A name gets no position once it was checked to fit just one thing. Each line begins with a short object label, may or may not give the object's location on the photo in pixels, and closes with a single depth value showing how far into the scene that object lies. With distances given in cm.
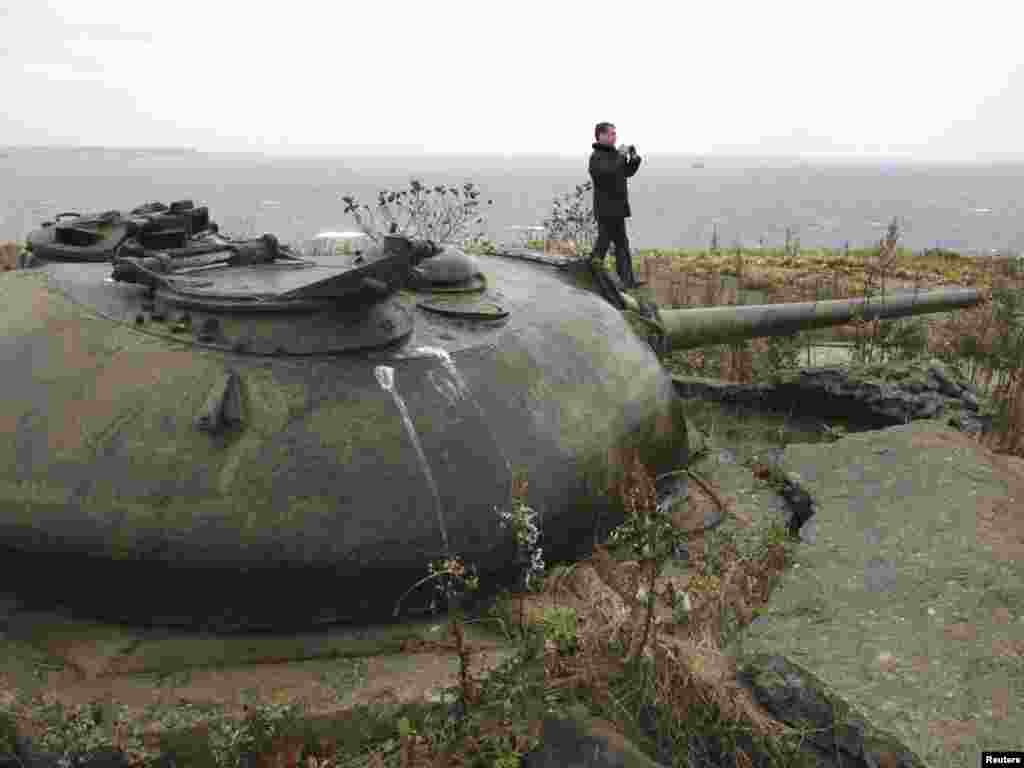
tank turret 350
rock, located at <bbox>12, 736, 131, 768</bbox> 323
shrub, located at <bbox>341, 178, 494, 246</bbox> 1116
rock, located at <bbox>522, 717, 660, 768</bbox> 314
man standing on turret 755
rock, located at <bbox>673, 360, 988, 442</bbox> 694
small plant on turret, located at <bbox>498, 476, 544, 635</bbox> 339
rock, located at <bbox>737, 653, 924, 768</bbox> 316
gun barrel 683
